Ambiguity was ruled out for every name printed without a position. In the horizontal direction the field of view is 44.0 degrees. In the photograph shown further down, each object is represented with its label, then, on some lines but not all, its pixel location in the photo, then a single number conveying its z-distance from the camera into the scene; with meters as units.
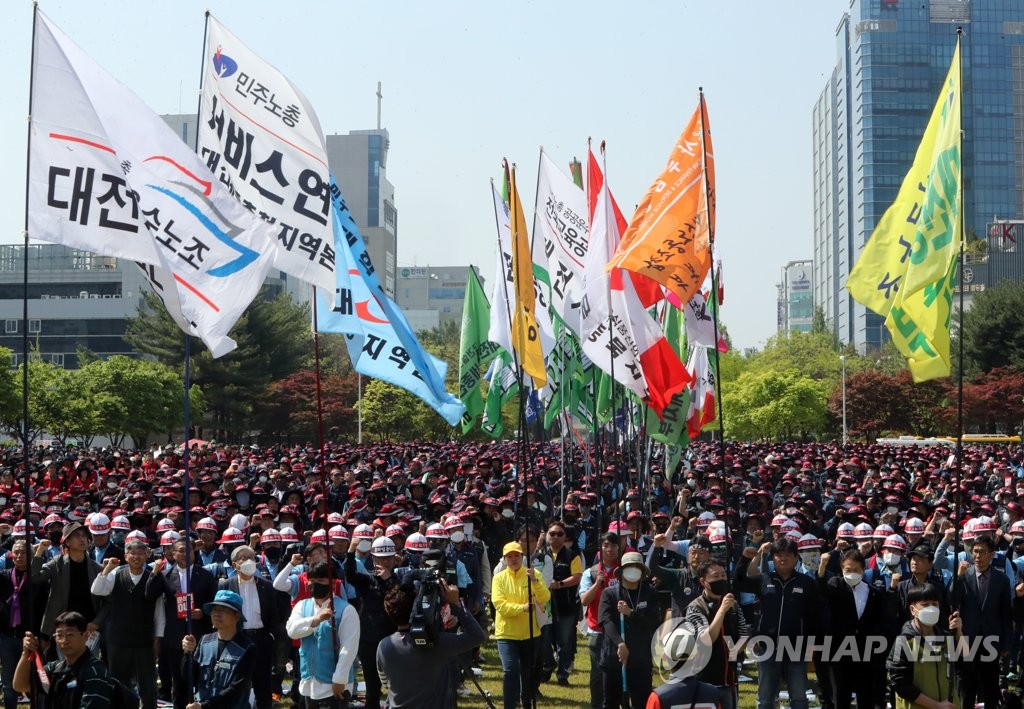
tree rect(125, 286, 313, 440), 65.44
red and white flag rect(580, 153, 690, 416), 13.70
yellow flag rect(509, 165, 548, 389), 13.91
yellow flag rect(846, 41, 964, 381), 10.86
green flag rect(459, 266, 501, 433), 19.52
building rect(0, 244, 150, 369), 92.50
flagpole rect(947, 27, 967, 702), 9.53
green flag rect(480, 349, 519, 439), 20.81
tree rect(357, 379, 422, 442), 59.47
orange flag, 12.62
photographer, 7.07
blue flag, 12.52
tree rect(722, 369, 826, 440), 67.44
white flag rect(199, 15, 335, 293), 9.84
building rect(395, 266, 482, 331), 194.65
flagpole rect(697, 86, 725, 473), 10.89
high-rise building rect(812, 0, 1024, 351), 146.75
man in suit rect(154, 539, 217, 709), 10.34
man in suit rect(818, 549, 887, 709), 10.28
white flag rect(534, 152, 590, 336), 17.61
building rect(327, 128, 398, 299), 170.38
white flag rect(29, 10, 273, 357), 7.97
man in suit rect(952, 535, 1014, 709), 10.41
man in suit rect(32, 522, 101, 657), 10.12
